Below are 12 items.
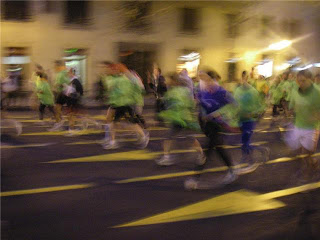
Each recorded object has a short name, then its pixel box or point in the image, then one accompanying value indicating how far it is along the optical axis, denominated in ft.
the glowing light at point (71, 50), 74.93
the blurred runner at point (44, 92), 38.81
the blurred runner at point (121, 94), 30.09
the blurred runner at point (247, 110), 25.35
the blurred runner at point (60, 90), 36.96
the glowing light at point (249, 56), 92.68
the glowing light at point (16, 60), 70.18
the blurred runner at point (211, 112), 20.80
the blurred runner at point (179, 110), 24.52
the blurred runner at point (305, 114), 19.88
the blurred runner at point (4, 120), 35.32
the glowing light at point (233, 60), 90.48
